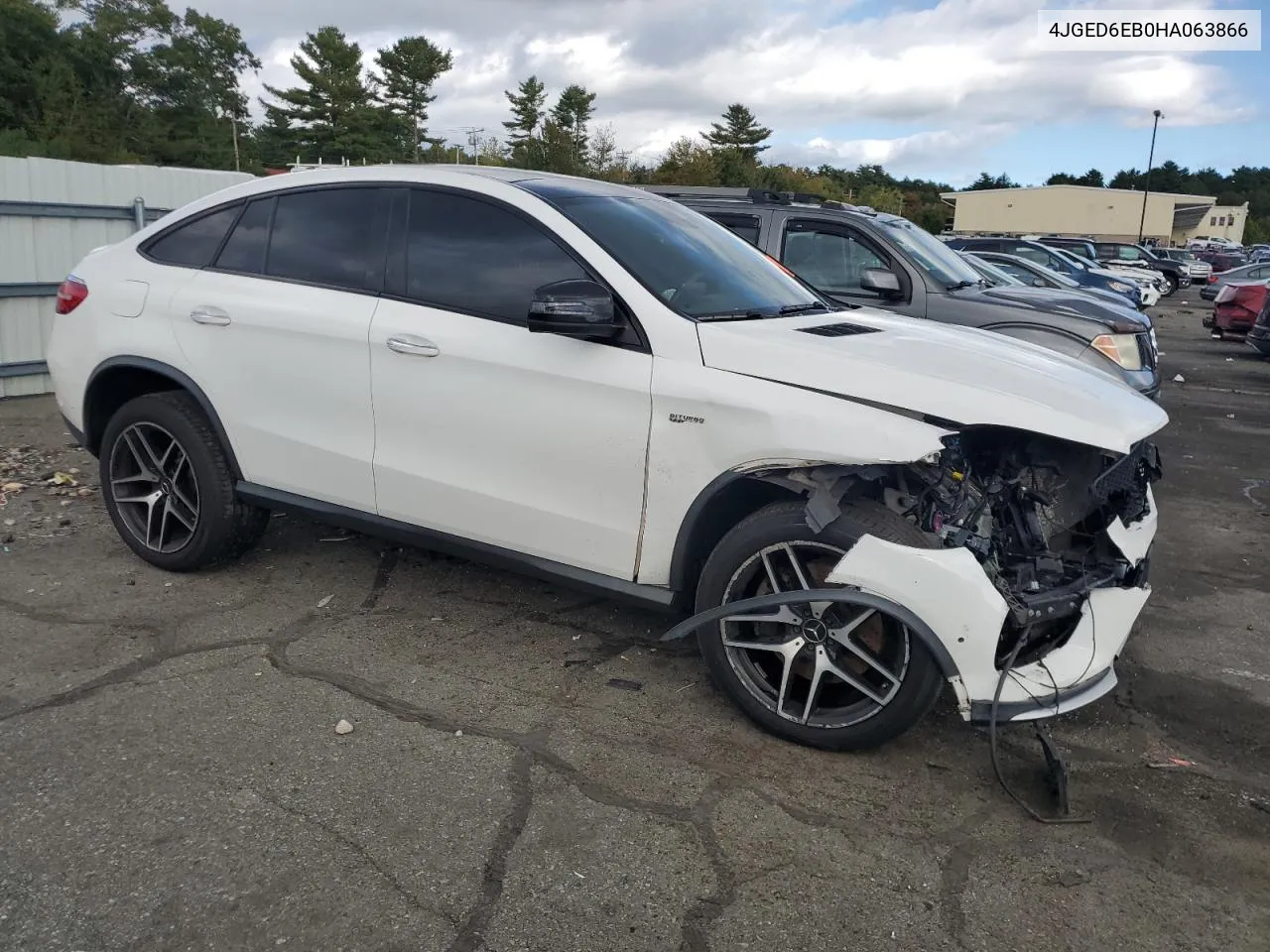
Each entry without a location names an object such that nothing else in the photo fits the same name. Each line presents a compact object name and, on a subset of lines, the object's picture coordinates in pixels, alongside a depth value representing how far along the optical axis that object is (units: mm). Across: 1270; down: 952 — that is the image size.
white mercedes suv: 3234
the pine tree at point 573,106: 64000
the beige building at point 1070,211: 87750
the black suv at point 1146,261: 35188
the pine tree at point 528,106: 74188
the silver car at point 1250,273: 25195
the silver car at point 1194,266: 40719
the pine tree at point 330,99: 71500
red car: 17500
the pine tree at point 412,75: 74438
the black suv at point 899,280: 7387
